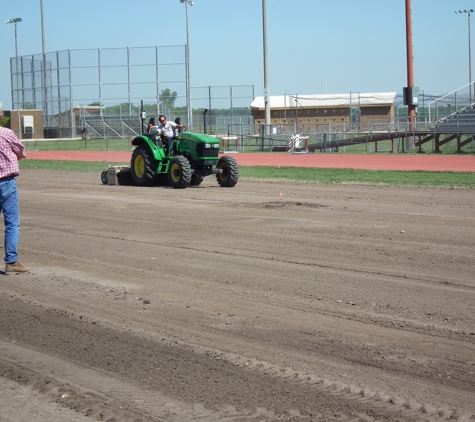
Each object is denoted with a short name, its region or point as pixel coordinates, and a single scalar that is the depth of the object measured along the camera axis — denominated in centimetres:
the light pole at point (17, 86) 6975
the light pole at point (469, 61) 7599
